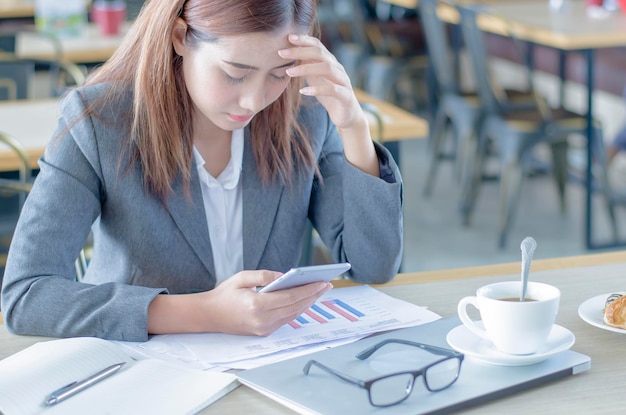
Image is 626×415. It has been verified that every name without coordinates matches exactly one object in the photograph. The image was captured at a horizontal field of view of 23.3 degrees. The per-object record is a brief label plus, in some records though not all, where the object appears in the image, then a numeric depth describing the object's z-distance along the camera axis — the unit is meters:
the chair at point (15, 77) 4.20
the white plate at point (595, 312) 1.90
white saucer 1.77
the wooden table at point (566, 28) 4.77
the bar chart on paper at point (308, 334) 1.86
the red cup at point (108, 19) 5.41
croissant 1.90
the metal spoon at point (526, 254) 1.81
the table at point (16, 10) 6.60
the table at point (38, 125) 3.12
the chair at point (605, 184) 4.90
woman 1.95
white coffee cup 1.74
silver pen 1.71
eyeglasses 1.69
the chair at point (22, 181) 2.48
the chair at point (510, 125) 4.90
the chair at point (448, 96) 5.48
